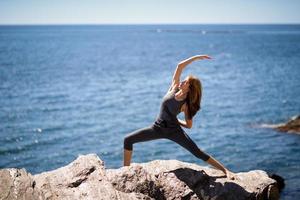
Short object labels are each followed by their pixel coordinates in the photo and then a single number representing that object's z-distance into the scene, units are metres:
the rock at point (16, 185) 7.59
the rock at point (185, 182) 8.95
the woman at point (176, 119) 9.44
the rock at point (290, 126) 30.67
